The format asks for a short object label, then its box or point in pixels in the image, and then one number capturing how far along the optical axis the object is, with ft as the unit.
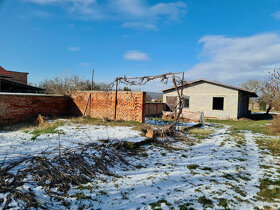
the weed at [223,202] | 8.99
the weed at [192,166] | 13.92
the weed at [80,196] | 9.07
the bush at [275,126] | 30.68
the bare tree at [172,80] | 25.13
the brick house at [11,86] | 41.84
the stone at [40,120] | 30.77
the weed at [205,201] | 8.94
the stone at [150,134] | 21.89
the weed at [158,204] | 8.65
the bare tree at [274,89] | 29.32
